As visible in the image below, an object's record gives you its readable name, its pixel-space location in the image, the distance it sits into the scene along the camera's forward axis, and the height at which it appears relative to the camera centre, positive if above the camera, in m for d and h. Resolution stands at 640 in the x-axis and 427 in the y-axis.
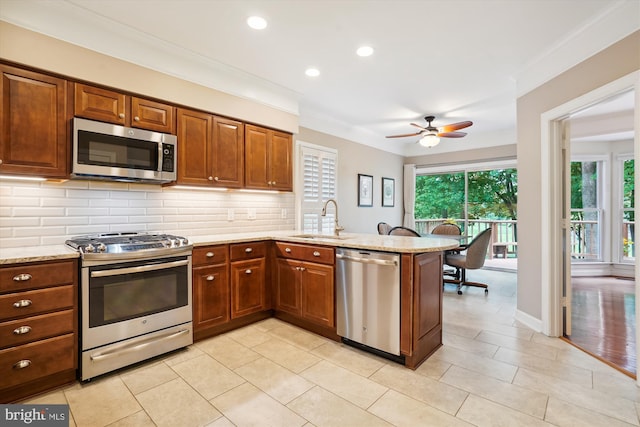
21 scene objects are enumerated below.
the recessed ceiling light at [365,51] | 2.83 +1.55
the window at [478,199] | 6.32 +0.36
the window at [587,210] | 5.65 +0.10
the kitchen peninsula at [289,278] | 2.26 -0.57
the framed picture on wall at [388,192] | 6.38 +0.49
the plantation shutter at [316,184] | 4.54 +0.49
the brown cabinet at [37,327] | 1.80 -0.71
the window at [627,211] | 5.45 +0.08
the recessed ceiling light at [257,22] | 2.39 +1.54
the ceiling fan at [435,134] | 4.44 +1.22
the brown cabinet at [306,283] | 2.75 -0.66
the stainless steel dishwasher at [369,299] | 2.33 -0.68
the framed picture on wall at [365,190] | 5.72 +0.48
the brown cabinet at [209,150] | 2.93 +0.66
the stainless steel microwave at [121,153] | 2.30 +0.50
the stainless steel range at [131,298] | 2.07 -0.63
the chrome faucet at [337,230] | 3.10 -0.16
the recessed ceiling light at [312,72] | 3.29 +1.57
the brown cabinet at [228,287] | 2.71 -0.70
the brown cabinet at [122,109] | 2.37 +0.88
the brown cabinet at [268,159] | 3.47 +0.67
